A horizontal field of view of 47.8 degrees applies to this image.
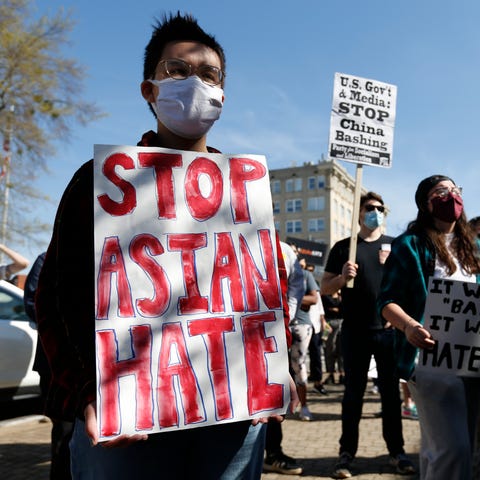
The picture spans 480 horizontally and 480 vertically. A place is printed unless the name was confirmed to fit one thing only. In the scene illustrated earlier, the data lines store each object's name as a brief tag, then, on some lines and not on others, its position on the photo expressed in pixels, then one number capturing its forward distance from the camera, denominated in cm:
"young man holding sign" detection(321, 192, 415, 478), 430
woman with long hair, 261
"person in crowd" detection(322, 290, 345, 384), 972
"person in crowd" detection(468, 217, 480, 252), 549
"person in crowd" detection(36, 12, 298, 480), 144
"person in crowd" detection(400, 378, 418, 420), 656
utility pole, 1859
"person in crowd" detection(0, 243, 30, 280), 512
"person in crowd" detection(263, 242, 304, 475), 425
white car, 641
